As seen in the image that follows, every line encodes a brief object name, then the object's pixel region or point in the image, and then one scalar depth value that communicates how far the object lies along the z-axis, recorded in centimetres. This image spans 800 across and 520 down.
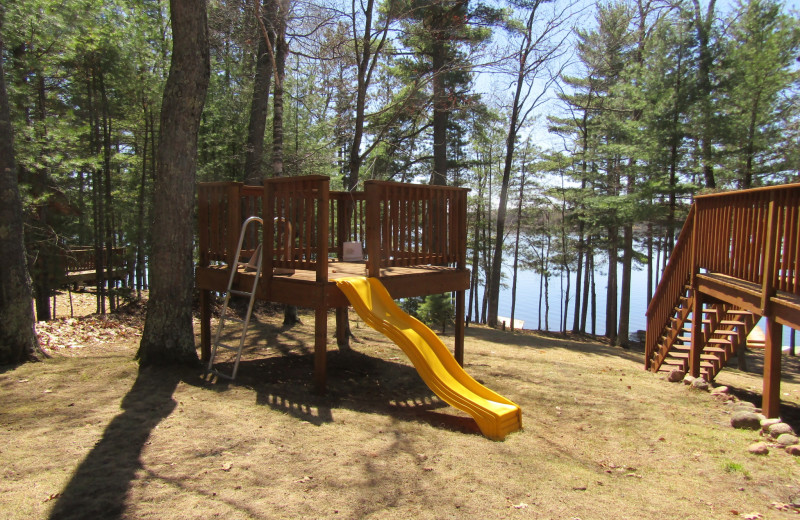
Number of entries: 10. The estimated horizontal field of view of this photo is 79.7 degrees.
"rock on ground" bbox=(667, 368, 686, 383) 696
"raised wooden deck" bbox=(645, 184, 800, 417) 499
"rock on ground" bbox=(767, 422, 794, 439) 432
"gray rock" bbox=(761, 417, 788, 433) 450
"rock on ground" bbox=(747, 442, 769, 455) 395
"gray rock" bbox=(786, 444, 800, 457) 393
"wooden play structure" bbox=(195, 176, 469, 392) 521
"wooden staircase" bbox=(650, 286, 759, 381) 673
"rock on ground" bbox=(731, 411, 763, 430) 460
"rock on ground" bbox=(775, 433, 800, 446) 410
